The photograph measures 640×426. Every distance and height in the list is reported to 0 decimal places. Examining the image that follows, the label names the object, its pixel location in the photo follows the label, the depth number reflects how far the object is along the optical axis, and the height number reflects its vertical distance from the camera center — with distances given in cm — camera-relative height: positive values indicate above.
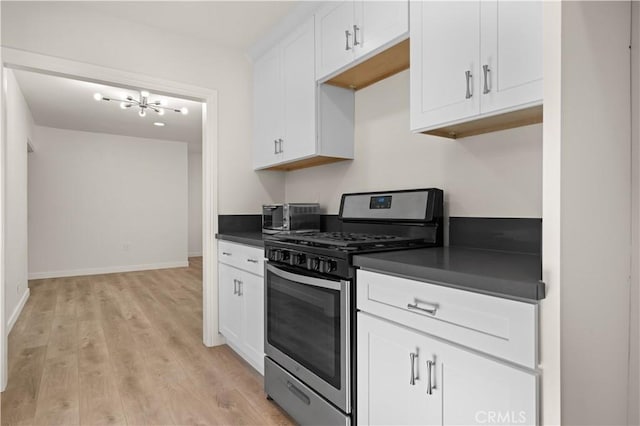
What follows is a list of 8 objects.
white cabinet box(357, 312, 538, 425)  96 -54
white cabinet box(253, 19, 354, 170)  235 +70
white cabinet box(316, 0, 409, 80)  172 +96
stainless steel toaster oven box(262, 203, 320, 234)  262 -5
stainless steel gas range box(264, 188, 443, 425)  149 -42
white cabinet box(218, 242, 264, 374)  224 -65
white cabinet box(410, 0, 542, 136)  122 +57
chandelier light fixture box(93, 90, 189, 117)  430 +135
